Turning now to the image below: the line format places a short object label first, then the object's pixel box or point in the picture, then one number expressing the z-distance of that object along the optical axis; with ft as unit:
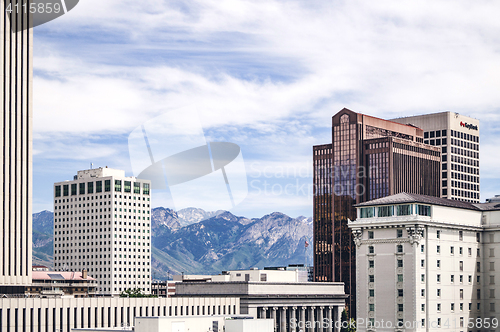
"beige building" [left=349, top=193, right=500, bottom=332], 617.21
